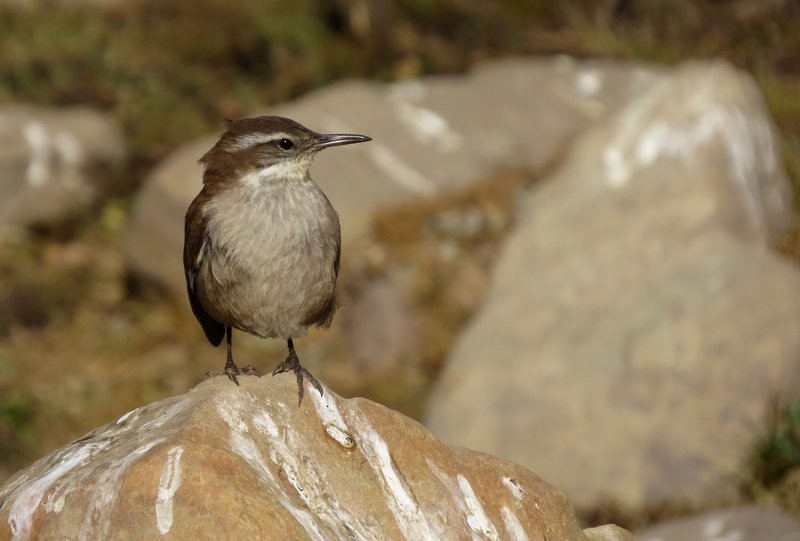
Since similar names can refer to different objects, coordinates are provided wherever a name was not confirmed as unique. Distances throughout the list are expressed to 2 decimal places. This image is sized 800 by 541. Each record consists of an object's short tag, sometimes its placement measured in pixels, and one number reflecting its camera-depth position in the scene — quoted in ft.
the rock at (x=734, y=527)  43.14
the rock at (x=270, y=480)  26.66
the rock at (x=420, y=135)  72.43
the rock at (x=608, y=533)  33.32
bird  34.68
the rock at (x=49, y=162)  81.76
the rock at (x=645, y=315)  54.90
